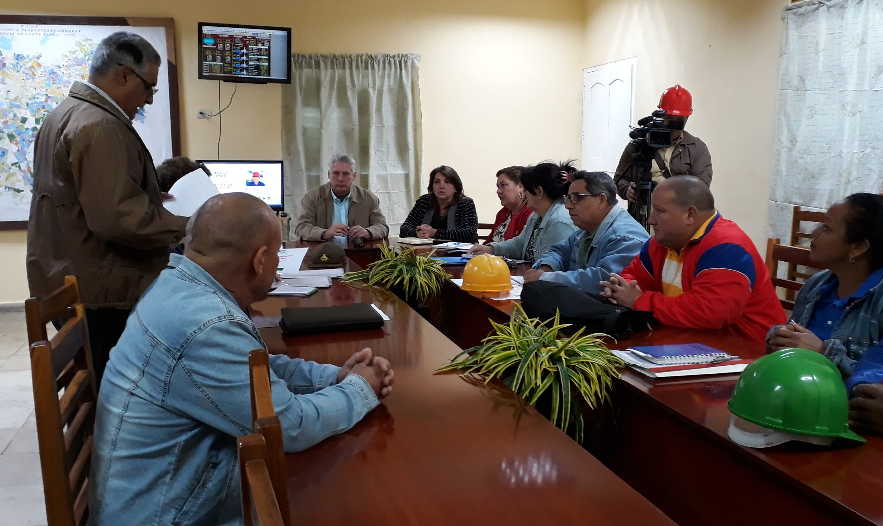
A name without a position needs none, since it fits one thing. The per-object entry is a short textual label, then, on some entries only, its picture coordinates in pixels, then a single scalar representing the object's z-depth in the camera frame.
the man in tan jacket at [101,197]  1.92
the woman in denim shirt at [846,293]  1.68
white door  5.55
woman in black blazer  4.66
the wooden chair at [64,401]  1.07
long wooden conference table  1.00
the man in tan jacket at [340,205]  4.49
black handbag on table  1.93
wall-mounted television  4.91
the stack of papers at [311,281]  2.67
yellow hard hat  2.62
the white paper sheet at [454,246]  3.93
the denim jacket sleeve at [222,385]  1.07
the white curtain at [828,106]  3.53
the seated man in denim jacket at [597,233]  2.77
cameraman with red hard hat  3.68
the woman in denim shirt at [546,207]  3.48
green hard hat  1.19
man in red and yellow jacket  2.06
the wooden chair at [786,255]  2.88
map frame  5.14
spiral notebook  1.69
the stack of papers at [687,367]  1.62
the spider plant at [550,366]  1.53
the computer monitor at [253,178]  5.00
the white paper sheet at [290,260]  2.89
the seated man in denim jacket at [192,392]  1.08
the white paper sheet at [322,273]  2.87
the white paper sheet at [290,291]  2.48
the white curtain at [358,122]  5.66
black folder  1.91
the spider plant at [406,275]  2.75
